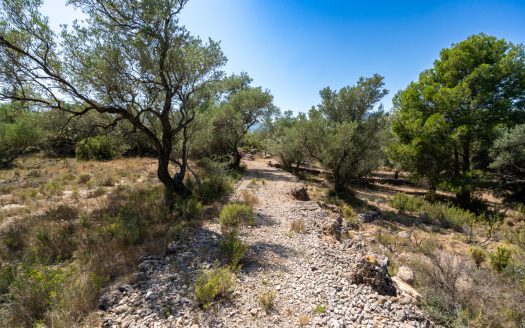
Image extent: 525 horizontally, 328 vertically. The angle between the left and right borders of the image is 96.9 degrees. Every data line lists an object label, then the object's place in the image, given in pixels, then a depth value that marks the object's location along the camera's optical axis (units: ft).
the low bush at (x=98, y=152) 67.67
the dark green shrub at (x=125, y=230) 21.83
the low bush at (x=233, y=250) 18.02
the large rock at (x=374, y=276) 16.17
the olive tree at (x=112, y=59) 26.50
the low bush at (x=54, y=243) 19.34
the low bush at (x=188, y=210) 29.45
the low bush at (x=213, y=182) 37.70
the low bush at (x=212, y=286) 13.87
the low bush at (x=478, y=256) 23.88
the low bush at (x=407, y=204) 50.41
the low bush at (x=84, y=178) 43.79
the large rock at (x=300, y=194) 44.52
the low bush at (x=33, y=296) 11.98
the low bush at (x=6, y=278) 14.34
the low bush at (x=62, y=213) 26.73
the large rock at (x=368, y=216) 39.50
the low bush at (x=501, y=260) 21.58
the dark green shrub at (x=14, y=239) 20.06
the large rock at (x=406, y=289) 16.17
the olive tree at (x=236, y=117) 73.97
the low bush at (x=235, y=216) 27.53
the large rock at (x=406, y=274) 18.76
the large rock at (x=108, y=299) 13.41
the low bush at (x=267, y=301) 13.92
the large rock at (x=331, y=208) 40.32
